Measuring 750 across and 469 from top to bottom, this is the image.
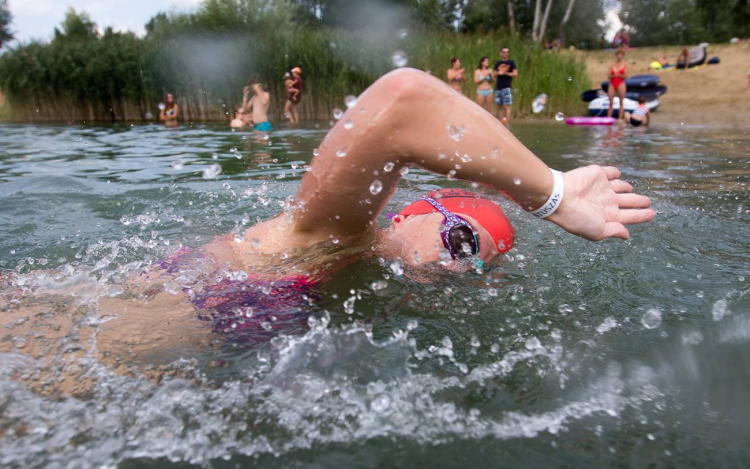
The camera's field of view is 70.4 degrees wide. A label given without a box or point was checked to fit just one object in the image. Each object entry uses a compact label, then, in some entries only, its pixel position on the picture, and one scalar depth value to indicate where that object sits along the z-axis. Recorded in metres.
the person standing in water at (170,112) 14.32
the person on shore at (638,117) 11.37
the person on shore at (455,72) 12.69
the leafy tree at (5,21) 44.97
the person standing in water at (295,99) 13.66
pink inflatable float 11.84
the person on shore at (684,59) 21.23
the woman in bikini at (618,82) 12.28
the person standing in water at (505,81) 11.98
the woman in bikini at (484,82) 12.59
